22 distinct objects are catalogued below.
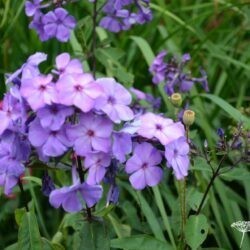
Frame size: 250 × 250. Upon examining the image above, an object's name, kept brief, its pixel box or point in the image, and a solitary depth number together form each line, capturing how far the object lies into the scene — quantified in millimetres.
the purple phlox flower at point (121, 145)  752
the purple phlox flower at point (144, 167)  771
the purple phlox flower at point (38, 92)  737
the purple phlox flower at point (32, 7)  1020
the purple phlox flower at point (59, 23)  1002
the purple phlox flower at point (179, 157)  772
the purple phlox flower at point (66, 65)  774
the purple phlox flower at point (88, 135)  745
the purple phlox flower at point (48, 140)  744
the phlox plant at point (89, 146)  744
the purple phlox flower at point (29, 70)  770
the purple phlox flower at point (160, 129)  767
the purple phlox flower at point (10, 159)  757
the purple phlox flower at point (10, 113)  753
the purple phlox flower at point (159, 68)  1078
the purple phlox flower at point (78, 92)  737
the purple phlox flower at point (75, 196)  755
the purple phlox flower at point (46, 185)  805
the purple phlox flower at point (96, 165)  751
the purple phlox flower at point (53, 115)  738
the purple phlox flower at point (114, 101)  748
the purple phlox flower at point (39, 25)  1020
